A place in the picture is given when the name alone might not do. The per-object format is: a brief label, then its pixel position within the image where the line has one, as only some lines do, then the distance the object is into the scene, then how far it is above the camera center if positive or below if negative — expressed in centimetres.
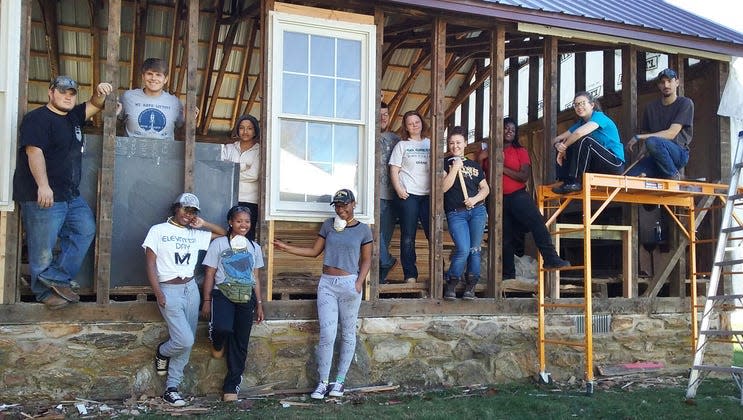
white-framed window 684 +105
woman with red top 744 +22
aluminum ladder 645 -56
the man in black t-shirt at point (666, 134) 753 +101
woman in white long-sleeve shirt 686 +62
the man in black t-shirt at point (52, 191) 570 +25
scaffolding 690 +25
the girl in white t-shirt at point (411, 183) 730 +44
